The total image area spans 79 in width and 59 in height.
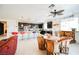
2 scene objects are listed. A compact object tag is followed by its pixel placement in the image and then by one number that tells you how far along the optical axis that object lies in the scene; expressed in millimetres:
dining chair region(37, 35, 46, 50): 956
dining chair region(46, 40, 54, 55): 948
